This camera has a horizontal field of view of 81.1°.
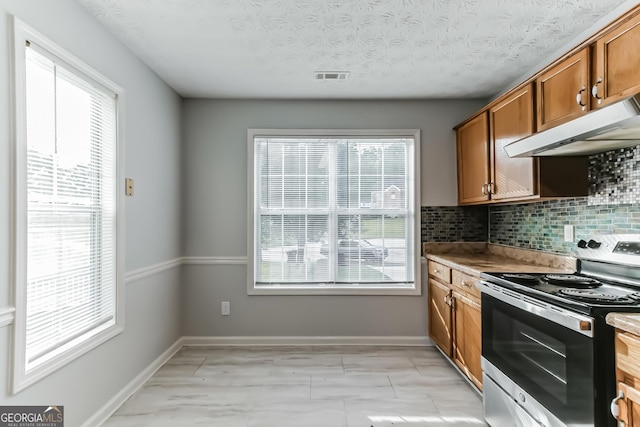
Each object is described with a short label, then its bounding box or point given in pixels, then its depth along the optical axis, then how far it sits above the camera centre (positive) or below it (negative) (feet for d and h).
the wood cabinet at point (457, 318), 8.04 -2.47
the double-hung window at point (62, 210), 5.25 +0.16
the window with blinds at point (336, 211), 11.64 +0.24
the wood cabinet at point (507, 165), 7.58 +1.20
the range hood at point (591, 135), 4.50 +1.23
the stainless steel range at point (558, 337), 4.51 -1.71
